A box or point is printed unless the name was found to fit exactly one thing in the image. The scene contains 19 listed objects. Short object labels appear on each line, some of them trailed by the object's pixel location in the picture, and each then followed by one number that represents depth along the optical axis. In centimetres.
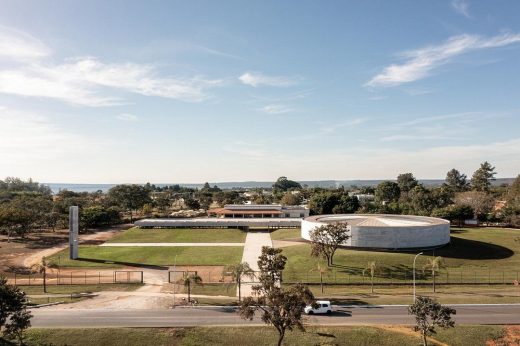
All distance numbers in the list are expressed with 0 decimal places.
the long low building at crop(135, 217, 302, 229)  11850
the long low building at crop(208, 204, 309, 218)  14000
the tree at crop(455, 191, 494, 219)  12644
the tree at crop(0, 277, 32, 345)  3522
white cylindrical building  7888
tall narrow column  7975
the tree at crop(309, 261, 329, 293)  5728
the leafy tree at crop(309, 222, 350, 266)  7006
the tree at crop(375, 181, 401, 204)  19475
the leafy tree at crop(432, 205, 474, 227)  11881
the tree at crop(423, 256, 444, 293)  5844
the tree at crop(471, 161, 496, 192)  17812
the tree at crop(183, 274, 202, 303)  5109
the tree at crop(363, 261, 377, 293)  5728
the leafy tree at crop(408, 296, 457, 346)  3616
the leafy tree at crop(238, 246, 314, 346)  3266
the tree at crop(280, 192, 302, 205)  19175
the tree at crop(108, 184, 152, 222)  15650
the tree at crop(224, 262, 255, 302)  5091
